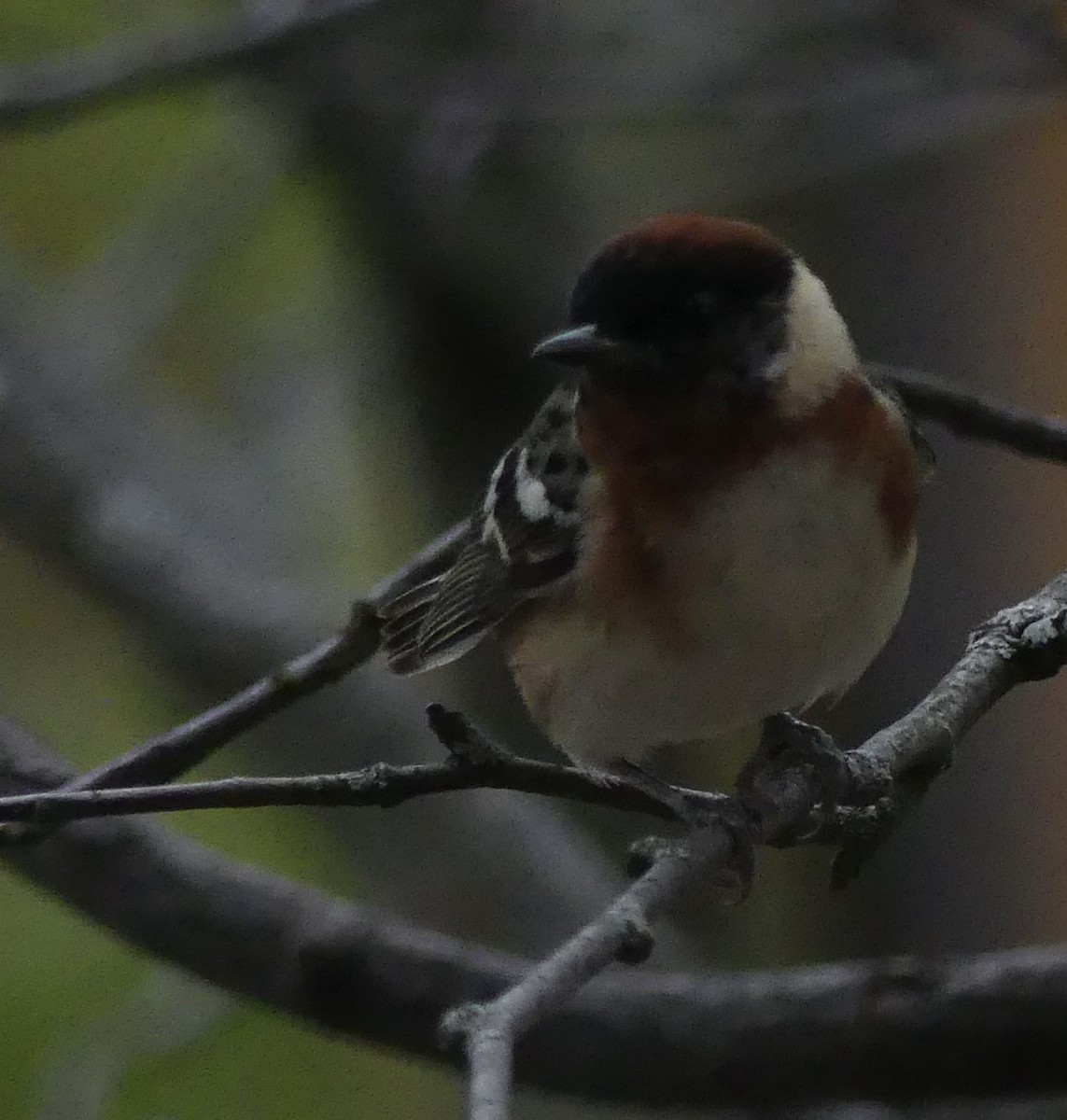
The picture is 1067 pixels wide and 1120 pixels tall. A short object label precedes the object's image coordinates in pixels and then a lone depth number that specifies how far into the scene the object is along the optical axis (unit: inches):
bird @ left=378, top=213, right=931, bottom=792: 176.9
